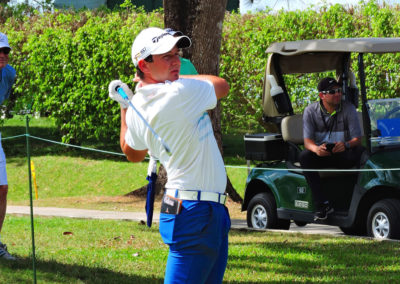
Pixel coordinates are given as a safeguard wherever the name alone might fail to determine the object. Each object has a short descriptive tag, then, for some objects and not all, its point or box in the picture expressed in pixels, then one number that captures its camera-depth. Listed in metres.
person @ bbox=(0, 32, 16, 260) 12.97
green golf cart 15.70
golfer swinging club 7.14
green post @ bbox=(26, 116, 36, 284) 11.31
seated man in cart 16.16
